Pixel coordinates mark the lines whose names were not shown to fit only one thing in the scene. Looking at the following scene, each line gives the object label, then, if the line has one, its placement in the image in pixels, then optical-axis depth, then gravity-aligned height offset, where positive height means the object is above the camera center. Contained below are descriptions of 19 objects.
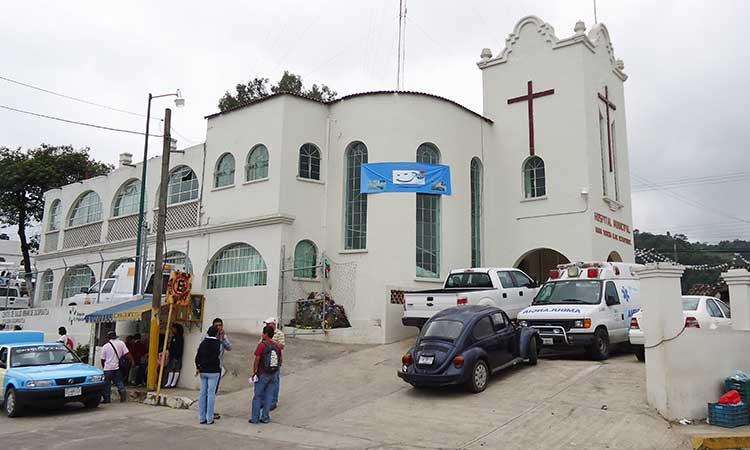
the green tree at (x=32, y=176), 34.06 +7.79
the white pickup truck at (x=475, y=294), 15.49 +0.64
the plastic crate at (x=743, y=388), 9.95 -1.10
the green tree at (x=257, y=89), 35.62 +13.37
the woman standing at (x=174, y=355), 14.88 -0.99
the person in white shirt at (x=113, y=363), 13.77 -1.11
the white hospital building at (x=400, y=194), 20.17 +4.72
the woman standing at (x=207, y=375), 11.04 -1.09
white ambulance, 13.66 +0.30
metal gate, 19.23 +0.75
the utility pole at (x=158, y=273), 14.51 +1.02
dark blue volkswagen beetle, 11.47 -0.61
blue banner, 20.41 +4.74
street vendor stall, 14.70 +0.04
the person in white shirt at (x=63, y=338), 17.12 -0.70
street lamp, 20.72 +2.35
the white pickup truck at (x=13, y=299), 38.19 +0.93
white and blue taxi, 12.02 -1.30
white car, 12.70 +0.09
